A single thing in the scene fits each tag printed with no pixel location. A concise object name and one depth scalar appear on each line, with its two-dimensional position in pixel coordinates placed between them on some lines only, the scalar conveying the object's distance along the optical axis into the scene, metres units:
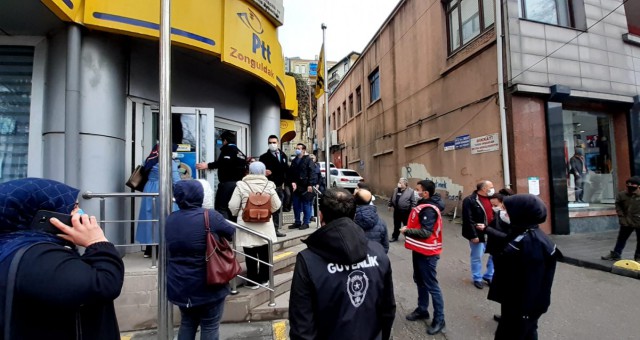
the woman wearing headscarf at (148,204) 4.27
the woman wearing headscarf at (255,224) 3.82
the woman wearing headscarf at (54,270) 1.17
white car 17.06
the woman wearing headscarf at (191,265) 2.49
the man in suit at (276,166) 5.69
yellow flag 8.62
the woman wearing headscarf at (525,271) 2.49
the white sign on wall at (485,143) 8.66
